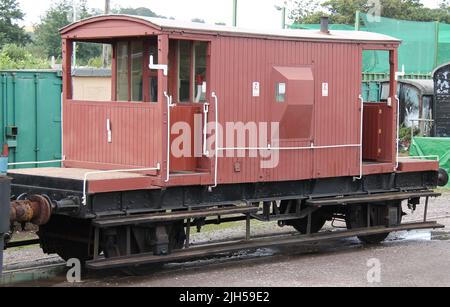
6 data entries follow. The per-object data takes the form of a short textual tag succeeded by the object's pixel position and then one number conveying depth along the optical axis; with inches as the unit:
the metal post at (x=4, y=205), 355.6
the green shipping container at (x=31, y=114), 634.2
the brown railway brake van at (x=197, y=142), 408.5
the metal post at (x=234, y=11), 988.6
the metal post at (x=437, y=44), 1371.8
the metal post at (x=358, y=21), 1239.2
